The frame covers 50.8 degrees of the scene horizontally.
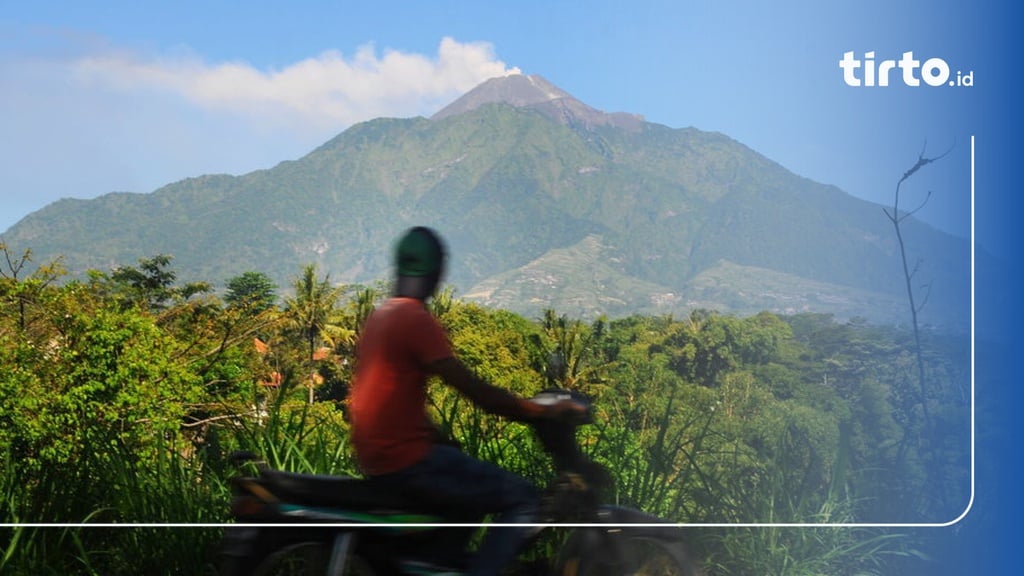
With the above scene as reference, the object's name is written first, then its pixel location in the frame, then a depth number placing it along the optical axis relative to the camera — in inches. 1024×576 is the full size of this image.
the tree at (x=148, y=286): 919.7
